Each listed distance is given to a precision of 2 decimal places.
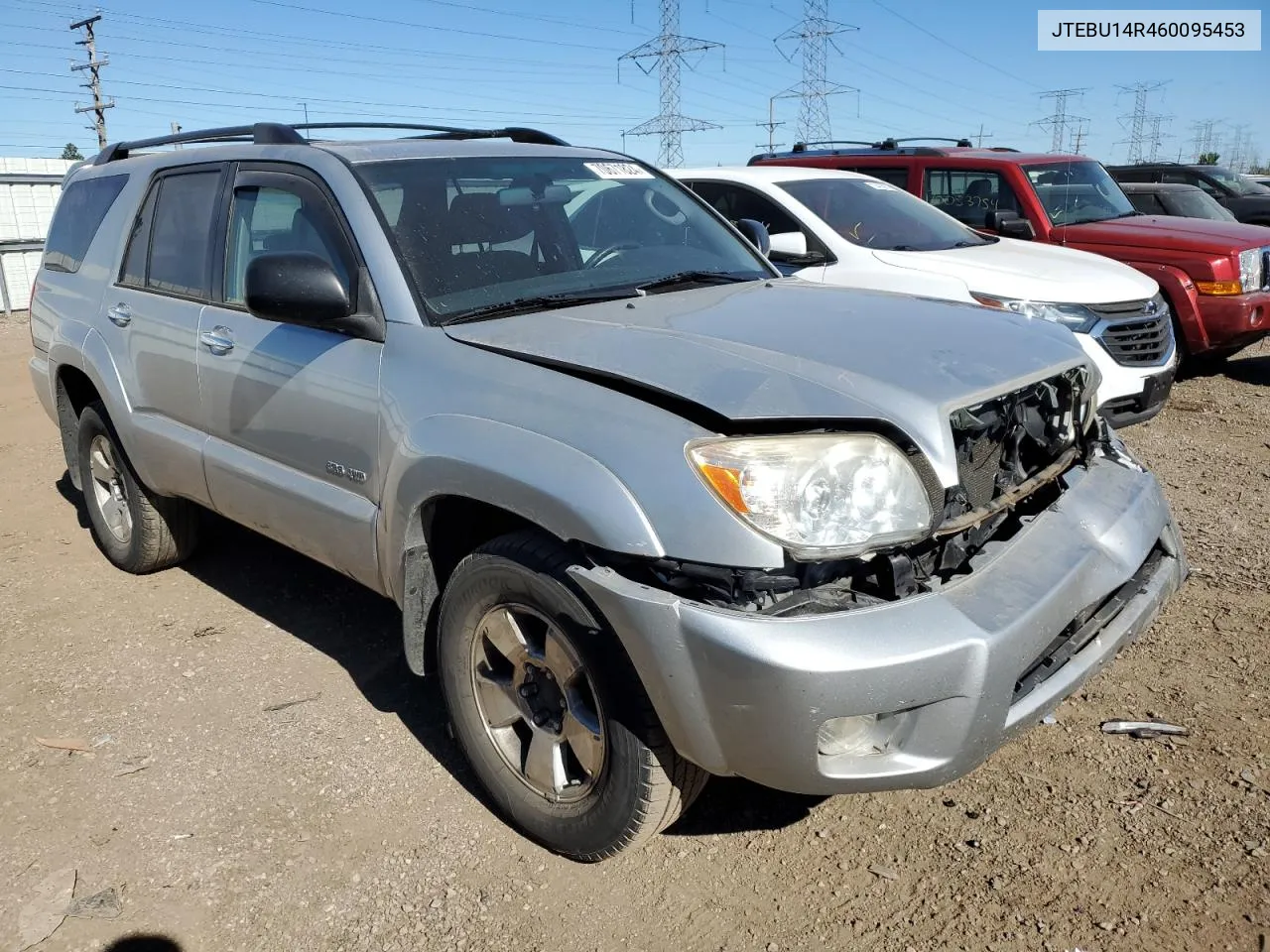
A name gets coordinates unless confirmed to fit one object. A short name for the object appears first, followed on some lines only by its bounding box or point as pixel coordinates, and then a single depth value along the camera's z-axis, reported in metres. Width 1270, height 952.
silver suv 2.29
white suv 6.45
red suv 8.19
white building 16.72
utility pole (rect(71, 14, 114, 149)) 38.19
